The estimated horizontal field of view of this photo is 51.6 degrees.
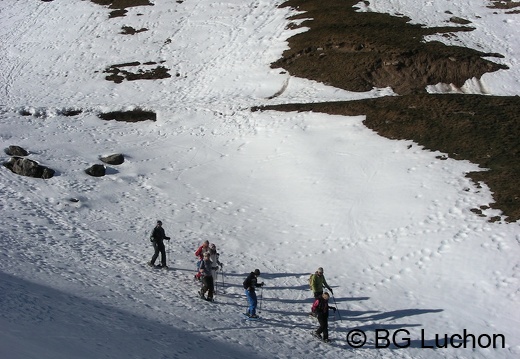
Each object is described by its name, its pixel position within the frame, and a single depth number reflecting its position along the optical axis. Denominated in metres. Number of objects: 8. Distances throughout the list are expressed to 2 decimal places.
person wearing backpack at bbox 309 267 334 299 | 16.38
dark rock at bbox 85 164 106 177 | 26.38
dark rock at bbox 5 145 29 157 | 27.30
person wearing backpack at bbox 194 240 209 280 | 17.61
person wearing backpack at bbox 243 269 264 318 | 15.71
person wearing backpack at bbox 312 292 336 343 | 14.77
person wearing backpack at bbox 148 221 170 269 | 18.31
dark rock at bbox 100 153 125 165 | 27.83
